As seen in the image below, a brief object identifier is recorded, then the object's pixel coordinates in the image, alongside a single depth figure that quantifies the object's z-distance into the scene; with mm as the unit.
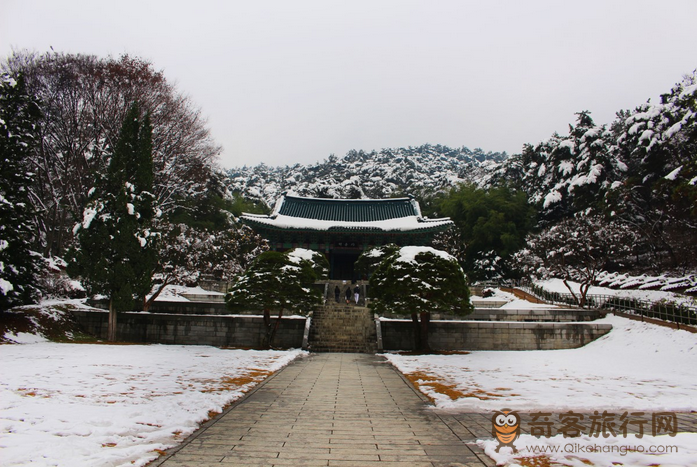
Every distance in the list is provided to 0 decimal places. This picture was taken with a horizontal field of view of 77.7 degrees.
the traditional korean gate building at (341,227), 31500
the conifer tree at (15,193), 14125
